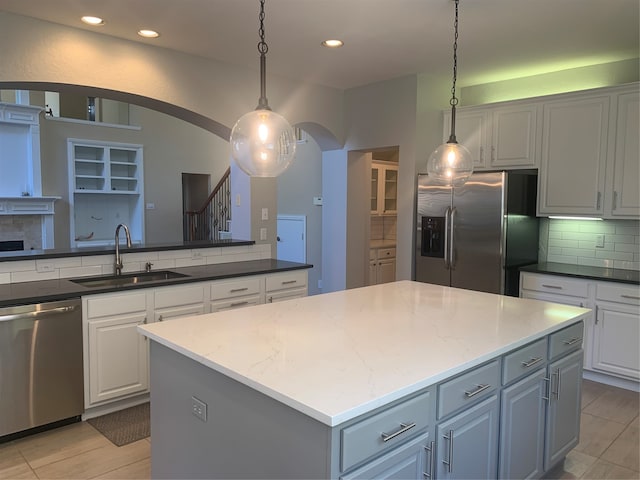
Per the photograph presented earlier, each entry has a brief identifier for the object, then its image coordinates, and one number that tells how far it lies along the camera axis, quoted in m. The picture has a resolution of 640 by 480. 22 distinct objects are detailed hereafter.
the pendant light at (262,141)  2.04
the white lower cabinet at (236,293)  3.59
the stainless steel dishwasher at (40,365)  2.68
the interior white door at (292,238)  6.56
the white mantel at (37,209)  7.75
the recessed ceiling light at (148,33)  3.43
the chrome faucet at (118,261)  3.54
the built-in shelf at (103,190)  8.94
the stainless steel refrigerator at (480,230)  4.03
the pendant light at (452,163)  2.77
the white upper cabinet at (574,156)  3.90
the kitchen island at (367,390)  1.40
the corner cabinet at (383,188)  6.30
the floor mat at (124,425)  2.85
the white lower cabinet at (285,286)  3.95
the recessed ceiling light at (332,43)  3.59
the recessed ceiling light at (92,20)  3.15
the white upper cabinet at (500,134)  4.29
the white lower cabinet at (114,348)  2.98
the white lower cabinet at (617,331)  3.59
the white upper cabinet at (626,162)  3.71
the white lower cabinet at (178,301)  3.26
